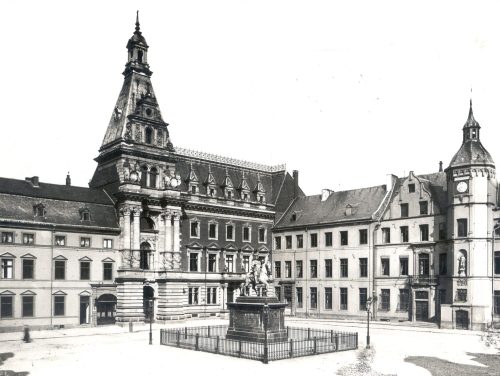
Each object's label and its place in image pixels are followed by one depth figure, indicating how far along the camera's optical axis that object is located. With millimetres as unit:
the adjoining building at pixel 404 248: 52688
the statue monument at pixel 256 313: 37531
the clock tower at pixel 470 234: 51875
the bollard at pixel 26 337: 42572
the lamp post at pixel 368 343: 37150
